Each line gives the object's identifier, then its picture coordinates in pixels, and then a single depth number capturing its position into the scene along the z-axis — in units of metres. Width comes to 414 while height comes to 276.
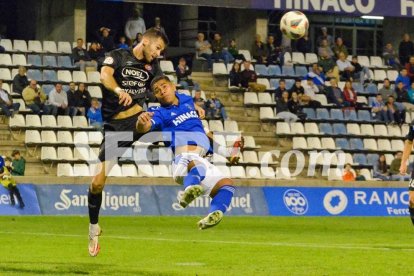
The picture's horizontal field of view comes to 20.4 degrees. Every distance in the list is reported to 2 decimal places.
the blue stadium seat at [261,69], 39.19
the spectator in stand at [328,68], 40.22
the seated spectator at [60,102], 33.06
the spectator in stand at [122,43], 34.91
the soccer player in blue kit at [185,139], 13.02
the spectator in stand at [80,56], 35.19
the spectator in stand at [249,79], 37.84
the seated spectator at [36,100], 32.84
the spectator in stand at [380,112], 39.11
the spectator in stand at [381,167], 36.41
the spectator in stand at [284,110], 37.00
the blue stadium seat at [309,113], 38.12
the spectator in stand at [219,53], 38.72
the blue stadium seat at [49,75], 34.62
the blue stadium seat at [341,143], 37.63
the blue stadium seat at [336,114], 38.66
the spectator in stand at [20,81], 32.94
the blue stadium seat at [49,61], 35.20
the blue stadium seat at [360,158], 37.31
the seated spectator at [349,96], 39.34
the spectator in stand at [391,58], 42.47
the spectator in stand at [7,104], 32.31
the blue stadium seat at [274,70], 39.41
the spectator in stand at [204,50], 38.78
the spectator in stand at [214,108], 35.81
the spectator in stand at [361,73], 41.19
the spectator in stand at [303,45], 41.78
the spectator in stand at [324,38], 41.58
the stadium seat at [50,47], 35.62
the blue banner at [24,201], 28.16
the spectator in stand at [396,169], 35.59
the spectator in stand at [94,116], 32.94
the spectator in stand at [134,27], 36.50
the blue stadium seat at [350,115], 38.91
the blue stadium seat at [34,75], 34.38
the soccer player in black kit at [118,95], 14.30
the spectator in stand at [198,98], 34.66
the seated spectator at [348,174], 34.59
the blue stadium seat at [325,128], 37.97
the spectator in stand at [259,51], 39.59
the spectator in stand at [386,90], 40.22
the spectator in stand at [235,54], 39.06
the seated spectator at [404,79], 40.81
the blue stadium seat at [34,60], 35.09
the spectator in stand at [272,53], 39.91
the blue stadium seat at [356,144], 37.97
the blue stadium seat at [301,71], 39.84
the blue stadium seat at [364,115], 39.28
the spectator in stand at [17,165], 30.39
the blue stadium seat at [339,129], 38.31
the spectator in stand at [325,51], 40.72
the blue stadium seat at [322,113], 38.34
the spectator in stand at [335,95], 39.03
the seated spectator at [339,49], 41.66
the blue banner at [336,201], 31.44
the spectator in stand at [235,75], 37.84
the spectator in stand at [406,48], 42.47
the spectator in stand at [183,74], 36.72
